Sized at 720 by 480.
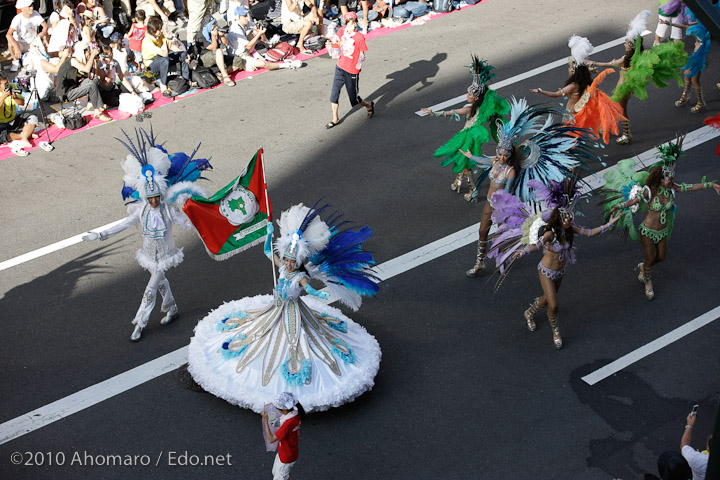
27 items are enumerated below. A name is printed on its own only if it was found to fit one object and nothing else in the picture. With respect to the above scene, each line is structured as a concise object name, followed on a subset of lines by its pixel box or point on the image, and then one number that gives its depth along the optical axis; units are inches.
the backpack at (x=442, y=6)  656.4
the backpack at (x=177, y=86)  545.0
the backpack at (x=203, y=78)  553.0
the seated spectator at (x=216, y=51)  560.1
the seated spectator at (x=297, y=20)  608.7
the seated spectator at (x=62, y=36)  545.0
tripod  488.4
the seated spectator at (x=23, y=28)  568.1
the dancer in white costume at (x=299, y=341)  277.4
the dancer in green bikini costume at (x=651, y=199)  327.6
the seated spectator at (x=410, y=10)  650.2
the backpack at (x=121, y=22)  635.5
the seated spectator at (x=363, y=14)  634.2
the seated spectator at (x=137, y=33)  562.9
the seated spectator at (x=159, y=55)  547.5
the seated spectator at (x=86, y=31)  526.6
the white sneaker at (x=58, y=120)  510.3
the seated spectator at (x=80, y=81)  516.4
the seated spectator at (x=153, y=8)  627.1
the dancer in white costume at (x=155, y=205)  312.7
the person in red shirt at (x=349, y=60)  479.8
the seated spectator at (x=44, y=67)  532.1
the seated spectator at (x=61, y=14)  557.3
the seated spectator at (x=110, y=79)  521.0
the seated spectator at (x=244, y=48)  577.9
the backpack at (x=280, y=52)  588.0
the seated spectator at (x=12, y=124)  480.7
